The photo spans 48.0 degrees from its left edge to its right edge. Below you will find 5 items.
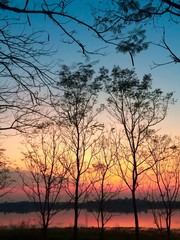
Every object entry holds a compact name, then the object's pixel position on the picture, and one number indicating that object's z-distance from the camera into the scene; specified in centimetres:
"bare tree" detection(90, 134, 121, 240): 1029
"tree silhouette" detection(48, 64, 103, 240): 839
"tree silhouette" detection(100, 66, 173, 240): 853
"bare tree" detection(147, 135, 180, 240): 735
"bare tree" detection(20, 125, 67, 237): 819
